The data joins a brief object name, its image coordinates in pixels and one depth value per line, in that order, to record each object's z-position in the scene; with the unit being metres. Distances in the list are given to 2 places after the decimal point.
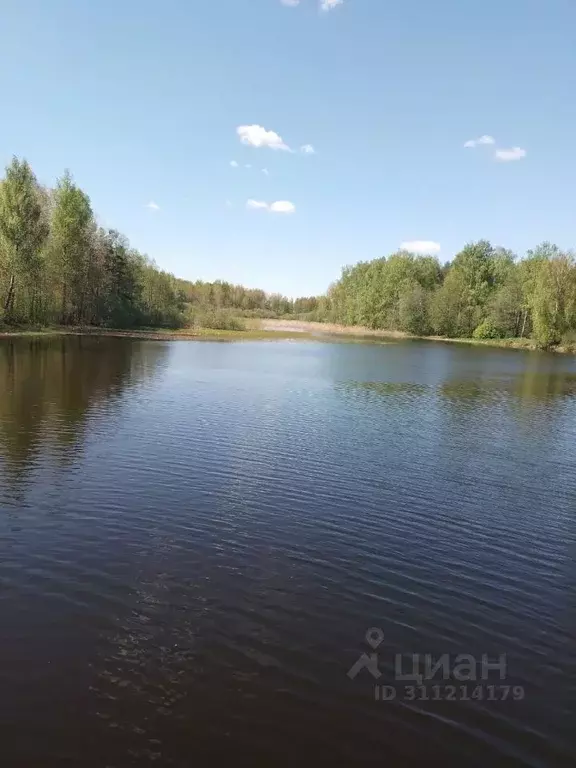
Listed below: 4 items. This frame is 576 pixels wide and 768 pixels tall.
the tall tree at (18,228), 69.56
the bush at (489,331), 129.75
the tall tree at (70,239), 82.19
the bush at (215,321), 129.00
